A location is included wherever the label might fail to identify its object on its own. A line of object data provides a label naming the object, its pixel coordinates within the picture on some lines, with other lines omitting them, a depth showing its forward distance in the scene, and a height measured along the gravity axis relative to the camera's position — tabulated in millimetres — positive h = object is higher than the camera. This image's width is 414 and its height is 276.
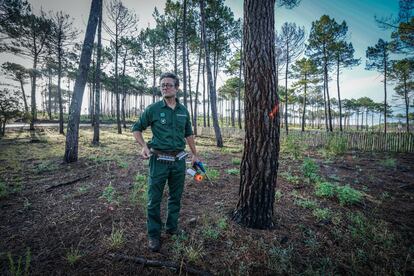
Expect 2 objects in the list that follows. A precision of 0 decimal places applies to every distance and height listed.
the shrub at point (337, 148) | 10414 -1135
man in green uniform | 2348 -306
